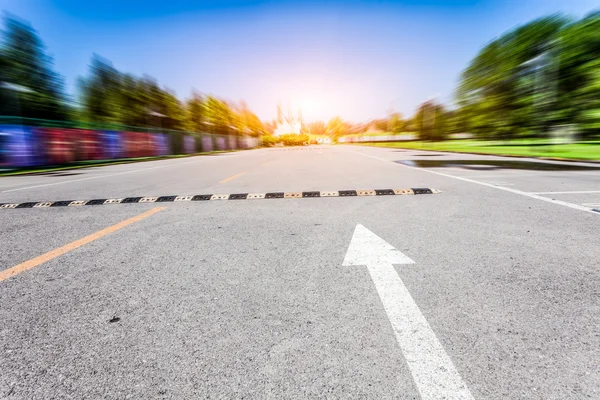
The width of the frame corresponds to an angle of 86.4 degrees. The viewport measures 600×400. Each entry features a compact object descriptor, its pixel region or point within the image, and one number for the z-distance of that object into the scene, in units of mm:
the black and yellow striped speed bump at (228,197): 6367
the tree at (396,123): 125062
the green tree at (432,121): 63719
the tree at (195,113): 65231
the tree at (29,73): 36031
